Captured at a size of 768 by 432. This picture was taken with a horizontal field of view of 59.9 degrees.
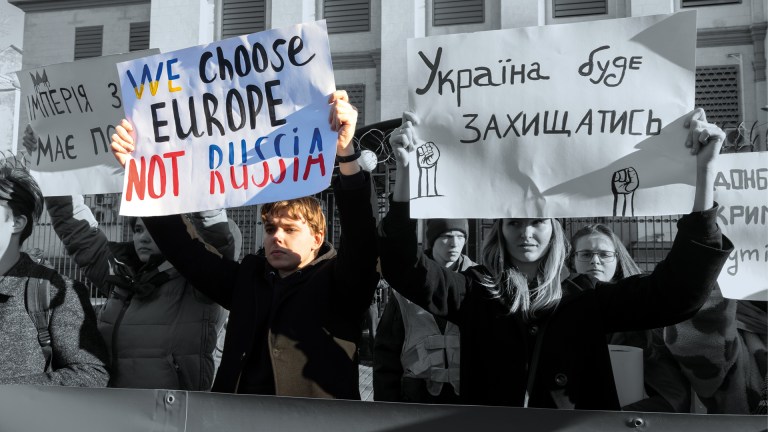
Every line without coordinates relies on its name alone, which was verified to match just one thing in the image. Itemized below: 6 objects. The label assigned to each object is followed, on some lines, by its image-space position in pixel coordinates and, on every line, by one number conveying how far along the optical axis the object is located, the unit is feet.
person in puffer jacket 9.63
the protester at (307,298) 7.50
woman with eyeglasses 9.31
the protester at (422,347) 10.38
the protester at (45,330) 7.95
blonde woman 6.96
